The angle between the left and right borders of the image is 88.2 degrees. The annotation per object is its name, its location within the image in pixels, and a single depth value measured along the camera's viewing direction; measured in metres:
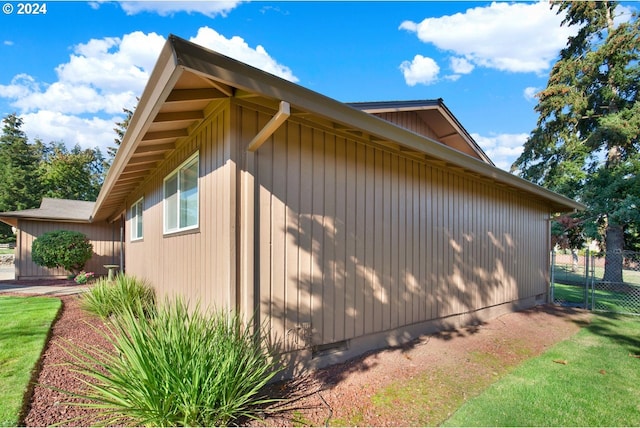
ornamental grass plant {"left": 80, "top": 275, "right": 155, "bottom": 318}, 5.86
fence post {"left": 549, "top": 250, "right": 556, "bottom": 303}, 8.86
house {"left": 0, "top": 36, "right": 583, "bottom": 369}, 3.24
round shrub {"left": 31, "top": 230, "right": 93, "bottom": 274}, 11.35
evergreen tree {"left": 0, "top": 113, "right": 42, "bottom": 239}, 28.23
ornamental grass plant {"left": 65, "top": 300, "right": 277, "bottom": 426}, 2.31
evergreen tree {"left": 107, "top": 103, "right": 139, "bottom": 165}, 32.59
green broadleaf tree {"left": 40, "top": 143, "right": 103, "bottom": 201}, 29.88
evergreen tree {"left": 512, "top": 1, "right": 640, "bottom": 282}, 13.19
